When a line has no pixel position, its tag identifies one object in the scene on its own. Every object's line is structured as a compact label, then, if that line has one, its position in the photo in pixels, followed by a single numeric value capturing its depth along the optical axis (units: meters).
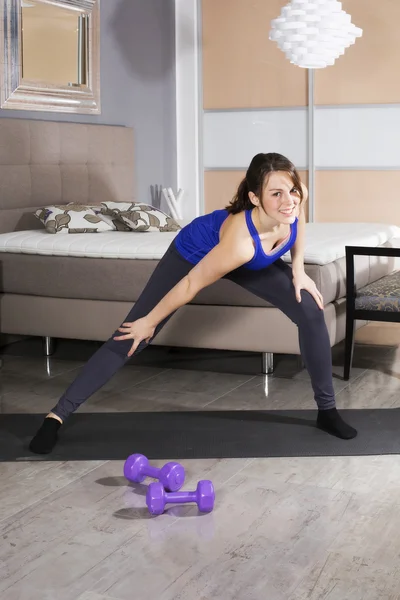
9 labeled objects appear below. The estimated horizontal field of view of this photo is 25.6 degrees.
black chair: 3.58
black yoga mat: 2.80
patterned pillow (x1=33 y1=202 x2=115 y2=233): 4.36
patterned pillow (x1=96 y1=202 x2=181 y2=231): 4.51
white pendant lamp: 4.86
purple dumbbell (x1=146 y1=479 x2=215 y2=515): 2.30
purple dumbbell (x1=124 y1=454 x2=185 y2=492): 2.41
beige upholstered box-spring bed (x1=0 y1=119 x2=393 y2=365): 3.69
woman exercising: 2.65
